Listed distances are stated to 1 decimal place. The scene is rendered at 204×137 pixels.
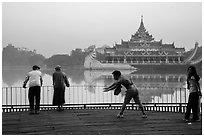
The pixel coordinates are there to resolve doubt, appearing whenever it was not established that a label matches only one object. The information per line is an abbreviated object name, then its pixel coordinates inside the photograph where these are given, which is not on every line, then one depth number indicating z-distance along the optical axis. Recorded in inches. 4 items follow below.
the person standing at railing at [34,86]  279.9
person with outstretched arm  248.5
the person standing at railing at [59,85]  301.4
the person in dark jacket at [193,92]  233.6
